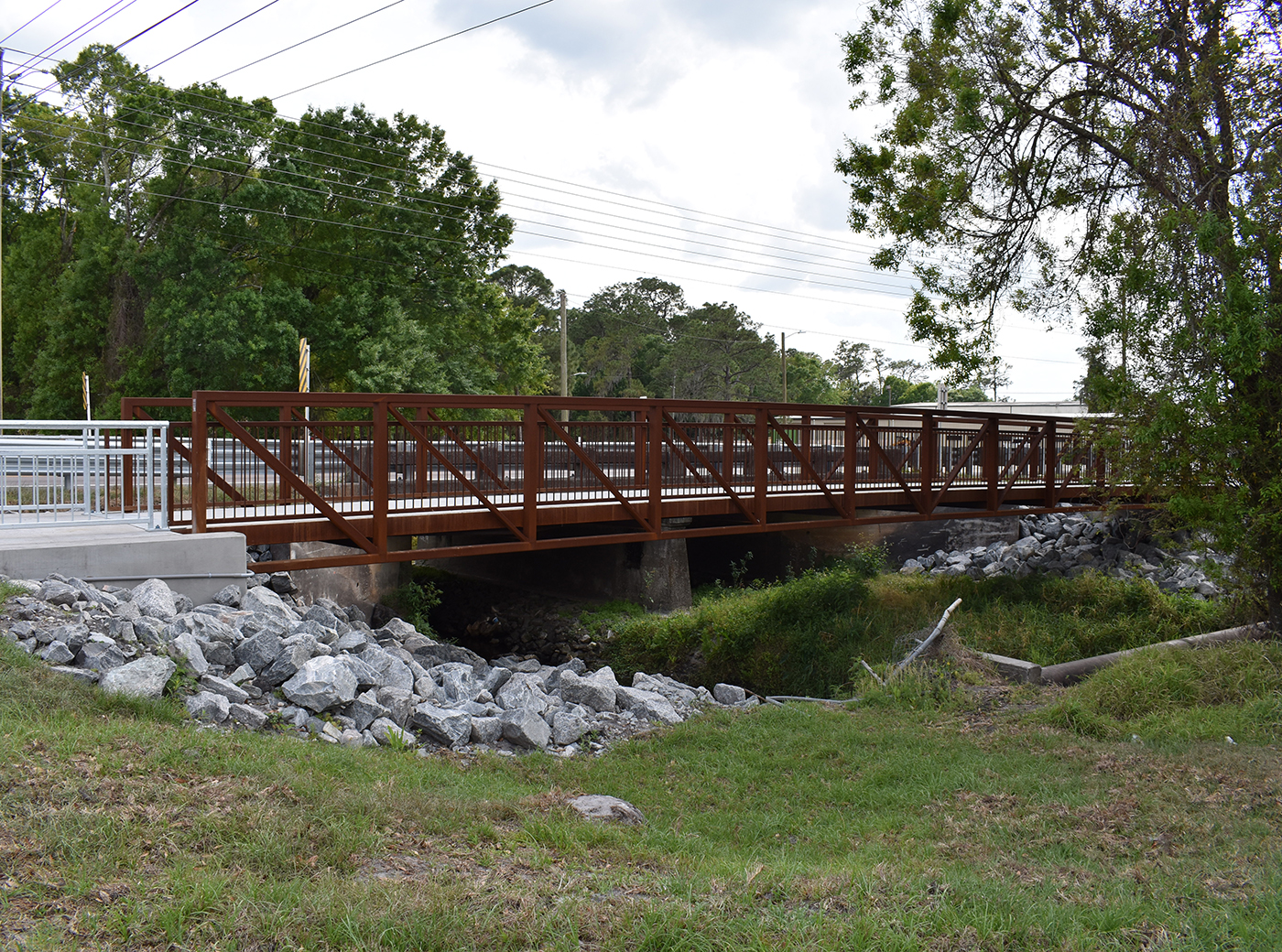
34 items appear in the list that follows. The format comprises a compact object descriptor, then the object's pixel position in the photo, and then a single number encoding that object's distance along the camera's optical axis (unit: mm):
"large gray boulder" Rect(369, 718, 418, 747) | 7926
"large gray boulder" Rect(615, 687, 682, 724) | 10062
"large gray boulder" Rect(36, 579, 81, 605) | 8125
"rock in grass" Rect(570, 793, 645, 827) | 6375
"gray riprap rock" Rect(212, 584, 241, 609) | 9773
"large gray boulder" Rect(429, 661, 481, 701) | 9578
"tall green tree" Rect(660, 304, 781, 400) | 62688
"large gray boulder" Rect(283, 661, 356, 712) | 7941
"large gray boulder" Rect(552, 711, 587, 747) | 9039
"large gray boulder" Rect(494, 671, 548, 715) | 9172
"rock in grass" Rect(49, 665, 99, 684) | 6938
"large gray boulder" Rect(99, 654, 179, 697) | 6906
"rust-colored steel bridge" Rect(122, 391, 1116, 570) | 11391
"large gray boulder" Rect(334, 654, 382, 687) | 8594
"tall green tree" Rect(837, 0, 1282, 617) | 11047
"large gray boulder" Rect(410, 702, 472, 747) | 8359
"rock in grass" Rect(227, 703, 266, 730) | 7320
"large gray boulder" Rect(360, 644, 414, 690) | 9086
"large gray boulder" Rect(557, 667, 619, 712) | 10031
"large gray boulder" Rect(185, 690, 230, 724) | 7152
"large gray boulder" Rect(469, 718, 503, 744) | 8602
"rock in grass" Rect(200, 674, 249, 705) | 7582
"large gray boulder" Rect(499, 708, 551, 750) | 8680
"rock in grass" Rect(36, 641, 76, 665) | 7094
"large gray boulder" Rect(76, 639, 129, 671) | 7207
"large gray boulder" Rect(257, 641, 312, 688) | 8258
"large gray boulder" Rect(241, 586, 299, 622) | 9867
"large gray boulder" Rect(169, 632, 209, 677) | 7684
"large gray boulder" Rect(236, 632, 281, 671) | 8359
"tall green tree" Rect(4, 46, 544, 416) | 30547
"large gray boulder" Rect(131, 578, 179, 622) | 8547
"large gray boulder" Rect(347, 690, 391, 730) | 8125
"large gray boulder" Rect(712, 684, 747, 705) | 11867
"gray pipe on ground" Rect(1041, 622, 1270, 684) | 11844
